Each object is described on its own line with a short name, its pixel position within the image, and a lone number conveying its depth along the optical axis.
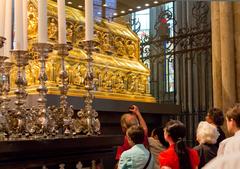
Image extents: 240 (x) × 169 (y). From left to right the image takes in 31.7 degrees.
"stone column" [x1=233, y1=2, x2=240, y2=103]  7.30
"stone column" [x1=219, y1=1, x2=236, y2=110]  7.20
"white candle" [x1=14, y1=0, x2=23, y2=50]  2.38
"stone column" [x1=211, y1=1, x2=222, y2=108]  7.34
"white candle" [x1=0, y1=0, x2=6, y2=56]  2.34
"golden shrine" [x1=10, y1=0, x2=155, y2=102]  4.54
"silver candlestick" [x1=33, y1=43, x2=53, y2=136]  2.23
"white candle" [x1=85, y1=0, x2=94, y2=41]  2.61
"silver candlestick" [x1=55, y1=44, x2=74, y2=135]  2.47
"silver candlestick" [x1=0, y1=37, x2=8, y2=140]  2.00
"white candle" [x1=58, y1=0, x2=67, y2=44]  2.53
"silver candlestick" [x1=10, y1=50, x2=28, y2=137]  2.22
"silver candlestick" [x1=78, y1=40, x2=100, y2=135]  2.60
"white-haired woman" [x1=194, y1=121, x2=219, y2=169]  3.60
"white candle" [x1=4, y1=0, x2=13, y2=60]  2.66
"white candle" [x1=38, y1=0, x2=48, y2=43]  2.29
